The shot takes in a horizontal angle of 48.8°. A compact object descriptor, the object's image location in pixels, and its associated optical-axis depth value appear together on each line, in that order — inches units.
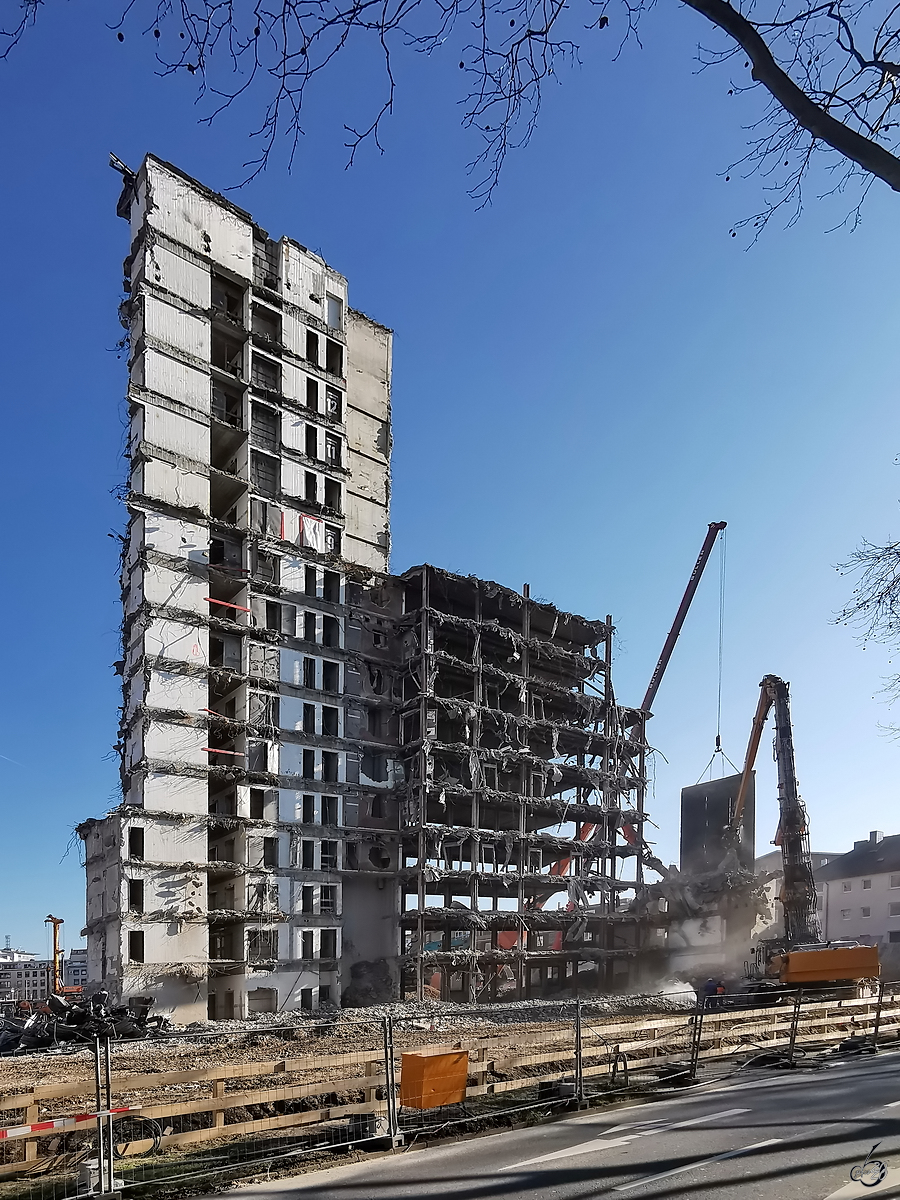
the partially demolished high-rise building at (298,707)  1904.5
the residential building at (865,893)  3284.9
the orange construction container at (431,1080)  534.6
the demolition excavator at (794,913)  1451.8
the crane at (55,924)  2768.2
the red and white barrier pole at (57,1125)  405.4
